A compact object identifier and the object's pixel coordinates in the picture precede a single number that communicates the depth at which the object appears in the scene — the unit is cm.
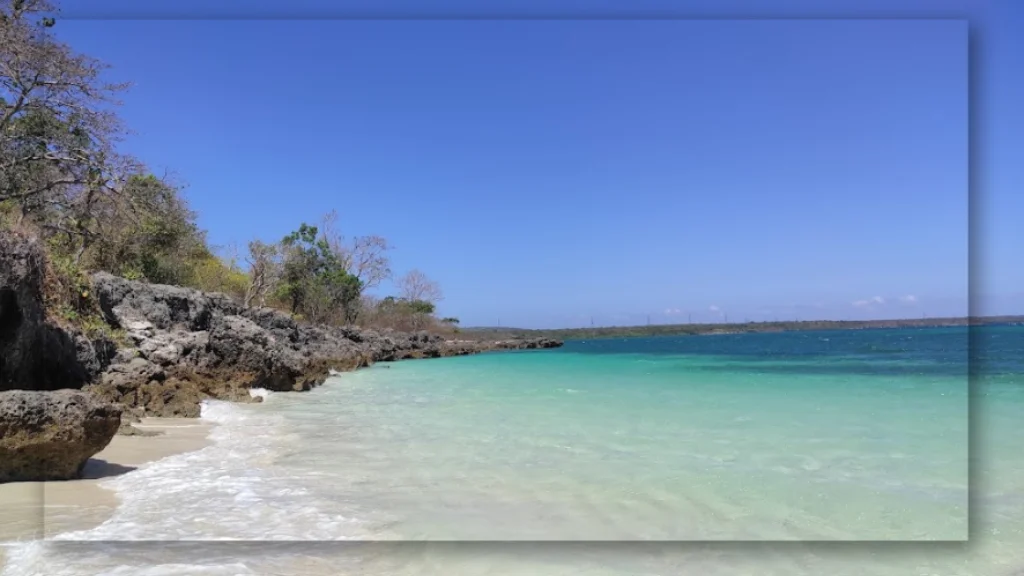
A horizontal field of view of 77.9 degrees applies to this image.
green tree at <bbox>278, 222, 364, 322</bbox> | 4050
